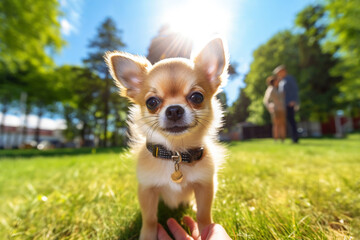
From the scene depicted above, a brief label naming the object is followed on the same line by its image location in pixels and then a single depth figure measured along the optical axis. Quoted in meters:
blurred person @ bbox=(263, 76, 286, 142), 4.15
